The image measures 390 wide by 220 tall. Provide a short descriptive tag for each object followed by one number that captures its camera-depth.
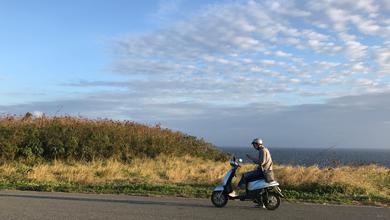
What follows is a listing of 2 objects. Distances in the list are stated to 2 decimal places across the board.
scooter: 11.52
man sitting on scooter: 11.71
